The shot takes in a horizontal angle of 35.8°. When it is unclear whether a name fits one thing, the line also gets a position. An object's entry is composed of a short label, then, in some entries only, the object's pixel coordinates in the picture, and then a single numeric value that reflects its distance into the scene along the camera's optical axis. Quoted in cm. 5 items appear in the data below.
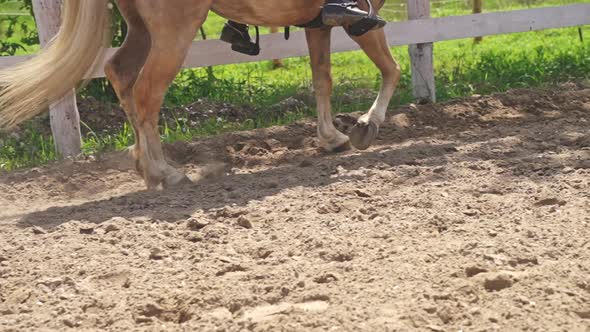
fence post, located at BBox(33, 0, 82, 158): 706
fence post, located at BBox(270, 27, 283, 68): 1262
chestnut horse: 567
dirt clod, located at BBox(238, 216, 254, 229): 458
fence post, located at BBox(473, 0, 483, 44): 1312
